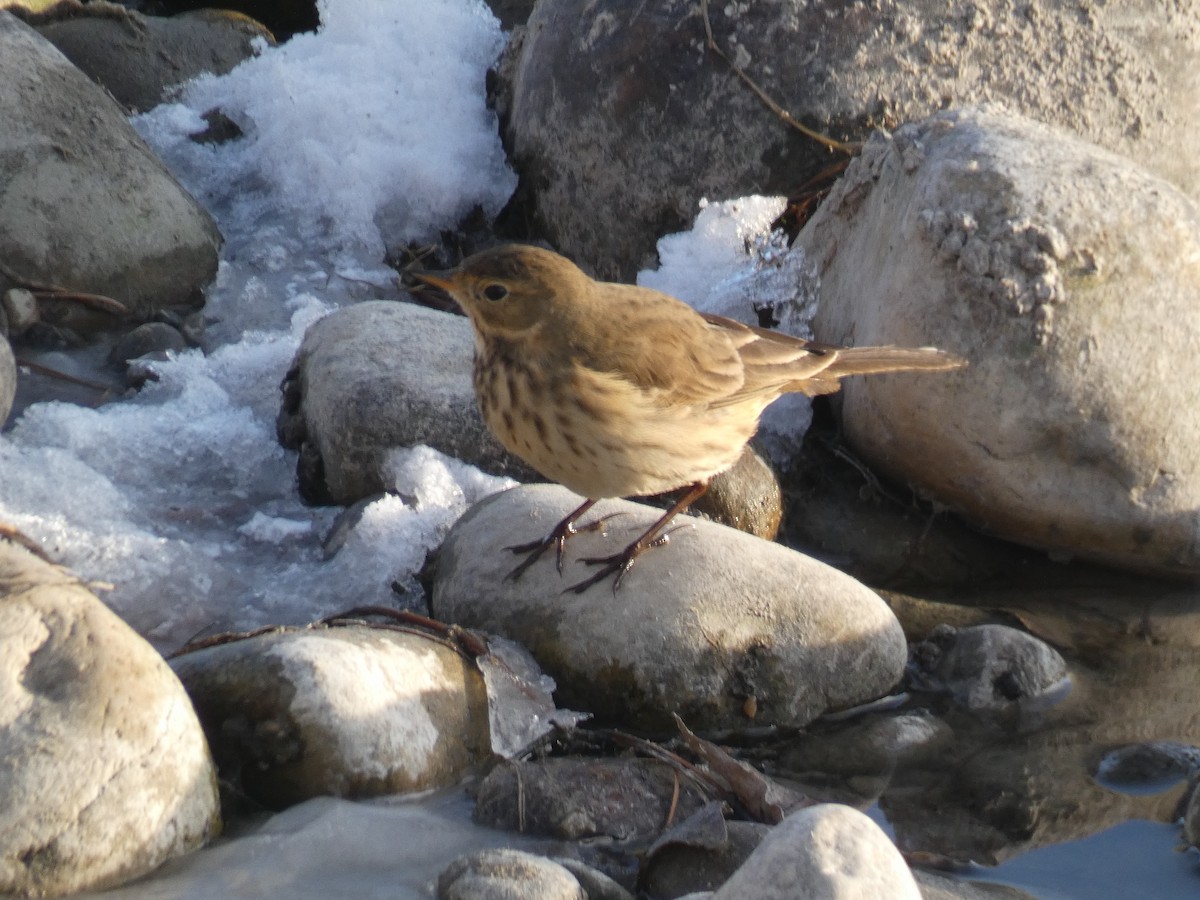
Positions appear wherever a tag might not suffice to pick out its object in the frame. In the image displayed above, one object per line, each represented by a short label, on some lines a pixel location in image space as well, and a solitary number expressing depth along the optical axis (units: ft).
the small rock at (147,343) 45.83
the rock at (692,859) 24.81
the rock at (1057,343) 38.40
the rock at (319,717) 26.07
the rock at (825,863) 19.30
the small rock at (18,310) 44.98
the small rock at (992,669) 33.37
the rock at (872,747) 30.83
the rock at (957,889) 25.08
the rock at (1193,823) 27.30
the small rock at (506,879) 22.06
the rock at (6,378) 38.09
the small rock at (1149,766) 29.91
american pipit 32.50
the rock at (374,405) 39.14
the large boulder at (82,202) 46.14
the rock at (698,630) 31.40
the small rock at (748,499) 40.16
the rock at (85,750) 21.85
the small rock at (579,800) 26.37
